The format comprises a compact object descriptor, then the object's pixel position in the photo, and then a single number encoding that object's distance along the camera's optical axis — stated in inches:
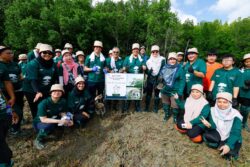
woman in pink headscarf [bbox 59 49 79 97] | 209.5
